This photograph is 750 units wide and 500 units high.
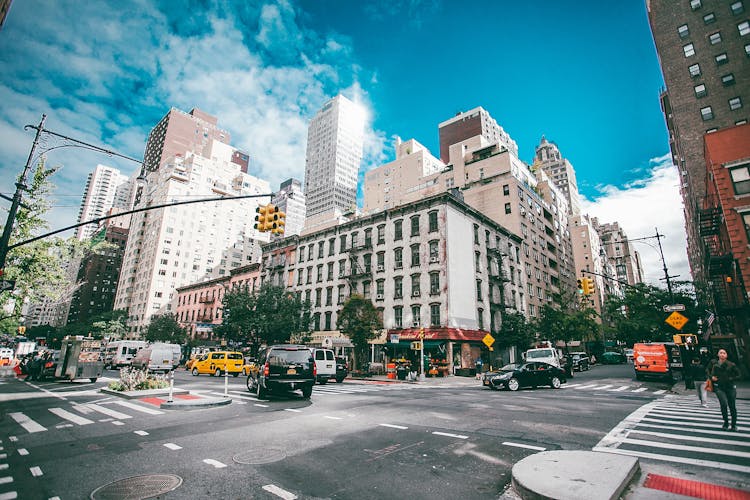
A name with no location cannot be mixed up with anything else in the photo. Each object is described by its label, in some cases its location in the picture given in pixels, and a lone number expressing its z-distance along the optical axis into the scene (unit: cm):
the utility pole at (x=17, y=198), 1110
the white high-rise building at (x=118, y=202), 18071
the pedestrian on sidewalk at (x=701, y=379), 1233
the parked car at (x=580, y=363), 3728
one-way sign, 1790
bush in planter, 1519
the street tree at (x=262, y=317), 3750
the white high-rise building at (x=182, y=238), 8512
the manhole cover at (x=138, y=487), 452
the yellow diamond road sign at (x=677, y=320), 1648
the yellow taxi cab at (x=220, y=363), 2942
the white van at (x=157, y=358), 2847
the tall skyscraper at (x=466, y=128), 10412
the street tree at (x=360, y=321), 3195
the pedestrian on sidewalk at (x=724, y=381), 803
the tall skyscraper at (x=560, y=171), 11763
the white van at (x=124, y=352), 3684
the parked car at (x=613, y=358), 5522
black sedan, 1859
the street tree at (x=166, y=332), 5791
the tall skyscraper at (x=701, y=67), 3959
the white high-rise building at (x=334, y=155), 16125
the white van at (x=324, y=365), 2236
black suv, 1355
